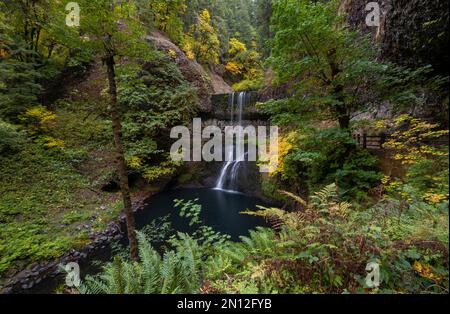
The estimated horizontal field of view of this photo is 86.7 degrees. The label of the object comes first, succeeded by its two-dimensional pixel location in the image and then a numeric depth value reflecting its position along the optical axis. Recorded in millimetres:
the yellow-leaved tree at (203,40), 25875
